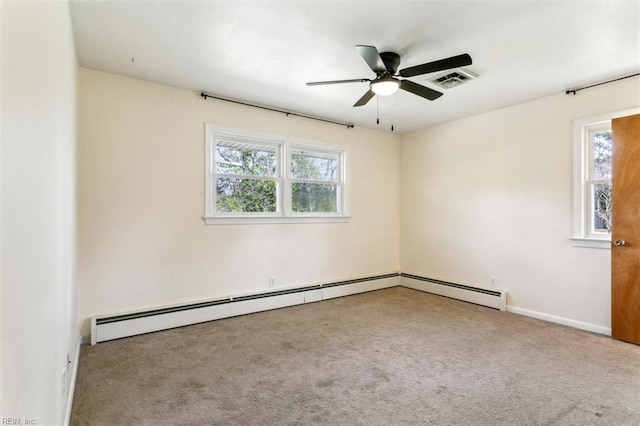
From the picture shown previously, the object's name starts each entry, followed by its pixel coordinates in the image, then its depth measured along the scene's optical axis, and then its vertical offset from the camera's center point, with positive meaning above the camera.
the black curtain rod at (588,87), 3.36 +1.37
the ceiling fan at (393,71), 2.39 +1.10
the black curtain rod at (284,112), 3.95 +1.38
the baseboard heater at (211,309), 3.32 -1.15
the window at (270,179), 4.10 +0.46
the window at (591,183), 3.63 +0.32
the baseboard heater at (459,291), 4.39 -1.16
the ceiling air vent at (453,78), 3.29 +1.37
